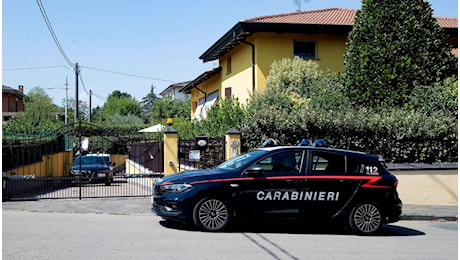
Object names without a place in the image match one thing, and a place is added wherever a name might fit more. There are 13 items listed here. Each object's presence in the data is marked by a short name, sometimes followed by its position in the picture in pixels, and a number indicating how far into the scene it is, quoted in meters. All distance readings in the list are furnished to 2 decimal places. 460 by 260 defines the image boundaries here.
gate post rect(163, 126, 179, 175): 15.75
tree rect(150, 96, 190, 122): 68.88
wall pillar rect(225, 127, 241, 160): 15.63
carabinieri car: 10.38
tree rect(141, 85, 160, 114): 128.38
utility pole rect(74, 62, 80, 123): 40.03
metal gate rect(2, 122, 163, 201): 15.63
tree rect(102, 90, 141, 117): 106.88
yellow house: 23.12
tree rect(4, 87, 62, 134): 41.00
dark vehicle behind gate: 21.27
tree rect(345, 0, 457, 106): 18.50
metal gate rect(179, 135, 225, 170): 16.16
